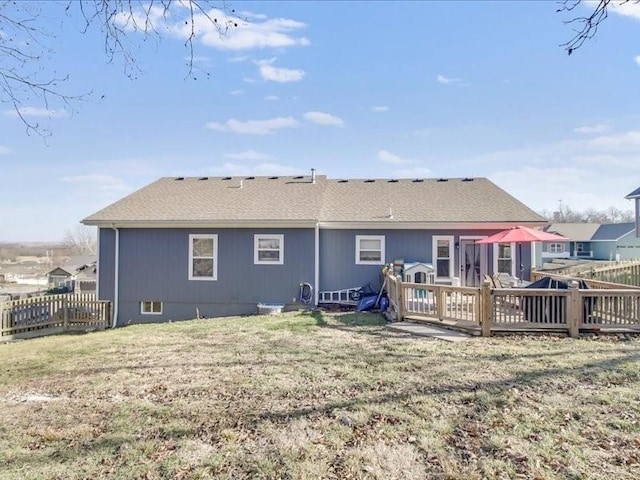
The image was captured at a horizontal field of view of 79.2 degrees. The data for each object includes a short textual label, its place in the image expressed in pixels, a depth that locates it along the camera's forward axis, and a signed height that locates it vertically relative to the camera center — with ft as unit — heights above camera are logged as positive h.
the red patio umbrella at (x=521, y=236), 33.78 +1.26
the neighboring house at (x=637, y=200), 59.88 +7.97
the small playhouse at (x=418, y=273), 39.32 -2.41
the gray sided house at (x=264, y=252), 41.57 -0.31
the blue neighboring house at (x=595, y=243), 136.15 +3.06
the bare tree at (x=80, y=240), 221.95 +4.52
